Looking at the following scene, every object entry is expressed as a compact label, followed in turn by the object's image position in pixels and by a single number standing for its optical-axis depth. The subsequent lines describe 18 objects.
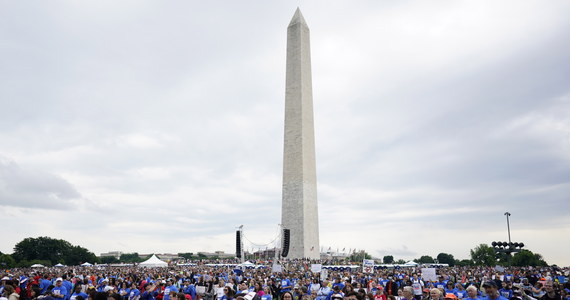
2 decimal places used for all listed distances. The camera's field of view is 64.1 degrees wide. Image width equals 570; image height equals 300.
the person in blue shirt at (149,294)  14.53
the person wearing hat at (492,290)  7.70
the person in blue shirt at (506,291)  14.82
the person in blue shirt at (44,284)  15.88
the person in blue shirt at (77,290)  13.16
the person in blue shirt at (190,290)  15.66
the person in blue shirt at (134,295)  14.97
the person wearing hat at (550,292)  11.33
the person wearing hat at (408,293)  9.62
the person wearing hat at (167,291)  14.06
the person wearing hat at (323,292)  15.17
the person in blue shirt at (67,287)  15.00
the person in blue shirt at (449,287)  15.00
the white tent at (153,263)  45.97
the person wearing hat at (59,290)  12.55
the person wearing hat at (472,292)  8.48
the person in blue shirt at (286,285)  18.14
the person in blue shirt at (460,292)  14.21
